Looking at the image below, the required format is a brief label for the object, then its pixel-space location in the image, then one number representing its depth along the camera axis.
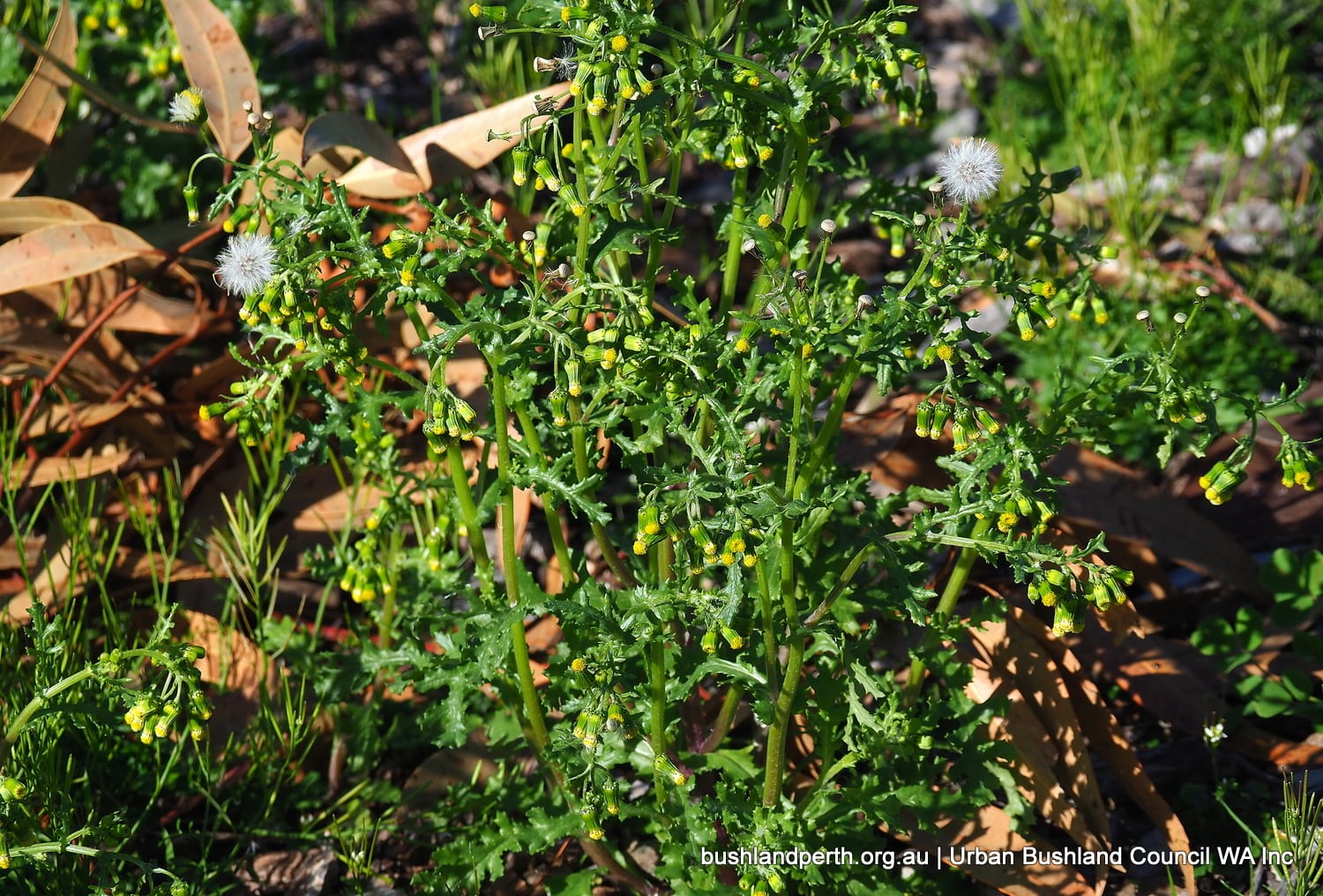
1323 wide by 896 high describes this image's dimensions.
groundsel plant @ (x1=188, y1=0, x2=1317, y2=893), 2.02
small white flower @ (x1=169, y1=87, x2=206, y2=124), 2.23
